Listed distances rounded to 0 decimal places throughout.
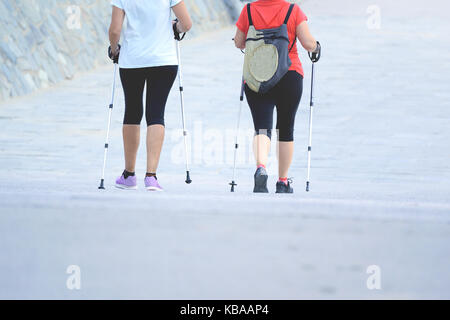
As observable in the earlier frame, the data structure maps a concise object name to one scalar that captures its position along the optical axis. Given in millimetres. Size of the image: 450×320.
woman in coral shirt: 15742
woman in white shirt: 16031
